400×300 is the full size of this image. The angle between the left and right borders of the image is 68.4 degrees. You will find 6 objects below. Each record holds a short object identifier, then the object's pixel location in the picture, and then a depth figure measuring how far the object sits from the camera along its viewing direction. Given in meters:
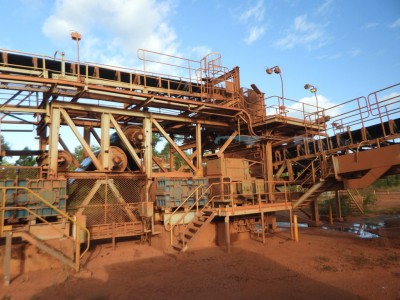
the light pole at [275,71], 16.36
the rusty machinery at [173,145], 11.98
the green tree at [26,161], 30.28
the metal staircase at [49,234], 8.80
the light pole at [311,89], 16.72
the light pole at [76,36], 12.04
